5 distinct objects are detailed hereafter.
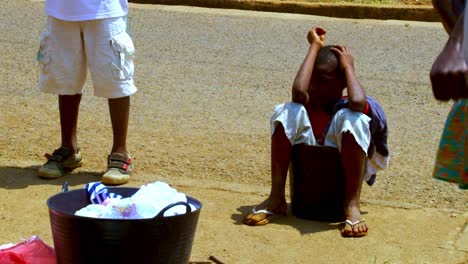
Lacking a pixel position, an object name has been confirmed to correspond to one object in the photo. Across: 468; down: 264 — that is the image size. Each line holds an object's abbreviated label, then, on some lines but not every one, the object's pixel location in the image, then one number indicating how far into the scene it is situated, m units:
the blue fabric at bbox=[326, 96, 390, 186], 9.55
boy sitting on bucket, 9.29
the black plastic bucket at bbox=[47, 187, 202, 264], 7.11
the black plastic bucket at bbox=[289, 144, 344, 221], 9.47
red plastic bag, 7.71
